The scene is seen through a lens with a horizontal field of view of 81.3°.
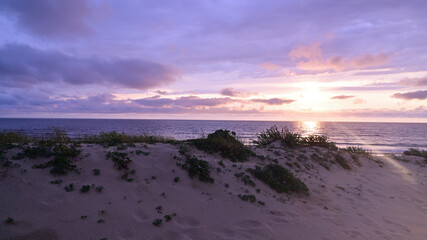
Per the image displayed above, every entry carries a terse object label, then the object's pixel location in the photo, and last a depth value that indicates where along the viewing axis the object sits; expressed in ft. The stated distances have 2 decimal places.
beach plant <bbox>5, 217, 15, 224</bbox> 14.34
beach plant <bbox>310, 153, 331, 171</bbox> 38.57
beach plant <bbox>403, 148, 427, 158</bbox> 59.30
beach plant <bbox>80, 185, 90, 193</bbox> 18.16
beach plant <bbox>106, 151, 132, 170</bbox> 22.35
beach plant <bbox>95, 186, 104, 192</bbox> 18.63
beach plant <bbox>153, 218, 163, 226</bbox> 16.61
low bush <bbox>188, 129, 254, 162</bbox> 31.63
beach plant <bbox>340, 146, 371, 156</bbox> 51.54
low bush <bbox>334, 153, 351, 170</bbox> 41.11
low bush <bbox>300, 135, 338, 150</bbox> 47.85
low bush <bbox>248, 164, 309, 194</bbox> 26.11
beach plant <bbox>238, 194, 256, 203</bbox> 22.26
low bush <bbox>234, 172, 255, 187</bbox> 25.36
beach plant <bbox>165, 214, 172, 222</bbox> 17.33
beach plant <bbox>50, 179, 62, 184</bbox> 18.35
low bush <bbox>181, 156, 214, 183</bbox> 23.91
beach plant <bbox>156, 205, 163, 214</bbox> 18.11
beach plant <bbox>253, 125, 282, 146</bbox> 47.98
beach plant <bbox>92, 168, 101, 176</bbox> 20.53
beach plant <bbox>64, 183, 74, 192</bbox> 17.89
